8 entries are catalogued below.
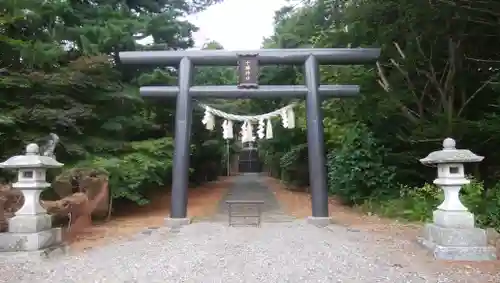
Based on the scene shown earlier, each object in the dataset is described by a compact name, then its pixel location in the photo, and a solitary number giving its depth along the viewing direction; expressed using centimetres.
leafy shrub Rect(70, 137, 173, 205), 1018
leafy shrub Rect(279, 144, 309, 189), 1762
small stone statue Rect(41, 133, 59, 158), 894
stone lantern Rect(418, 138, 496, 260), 596
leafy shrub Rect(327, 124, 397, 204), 1198
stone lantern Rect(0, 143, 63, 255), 618
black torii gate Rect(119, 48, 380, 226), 934
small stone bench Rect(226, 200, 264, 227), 933
